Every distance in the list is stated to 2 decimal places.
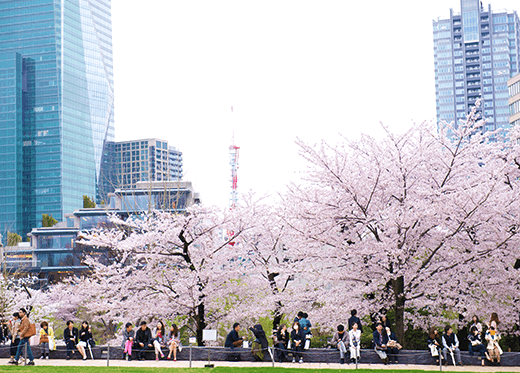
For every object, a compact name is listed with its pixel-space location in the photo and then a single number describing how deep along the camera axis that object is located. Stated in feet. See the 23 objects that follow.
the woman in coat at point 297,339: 64.75
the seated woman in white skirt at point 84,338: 68.44
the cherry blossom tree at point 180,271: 74.23
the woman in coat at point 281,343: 65.05
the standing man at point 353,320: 63.31
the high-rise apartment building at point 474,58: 579.89
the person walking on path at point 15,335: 67.32
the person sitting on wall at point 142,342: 67.51
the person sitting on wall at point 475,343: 62.23
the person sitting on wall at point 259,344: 64.59
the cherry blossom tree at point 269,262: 73.20
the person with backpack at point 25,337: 61.31
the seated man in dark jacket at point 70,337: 68.18
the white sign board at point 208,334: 65.68
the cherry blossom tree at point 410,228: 63.87
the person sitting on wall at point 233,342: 65.87
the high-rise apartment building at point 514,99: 284.41
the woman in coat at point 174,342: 66.75
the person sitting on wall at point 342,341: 63.00
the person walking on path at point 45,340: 68.49
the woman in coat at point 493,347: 60.59
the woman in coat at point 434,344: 61.41
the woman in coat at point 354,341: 61.77
